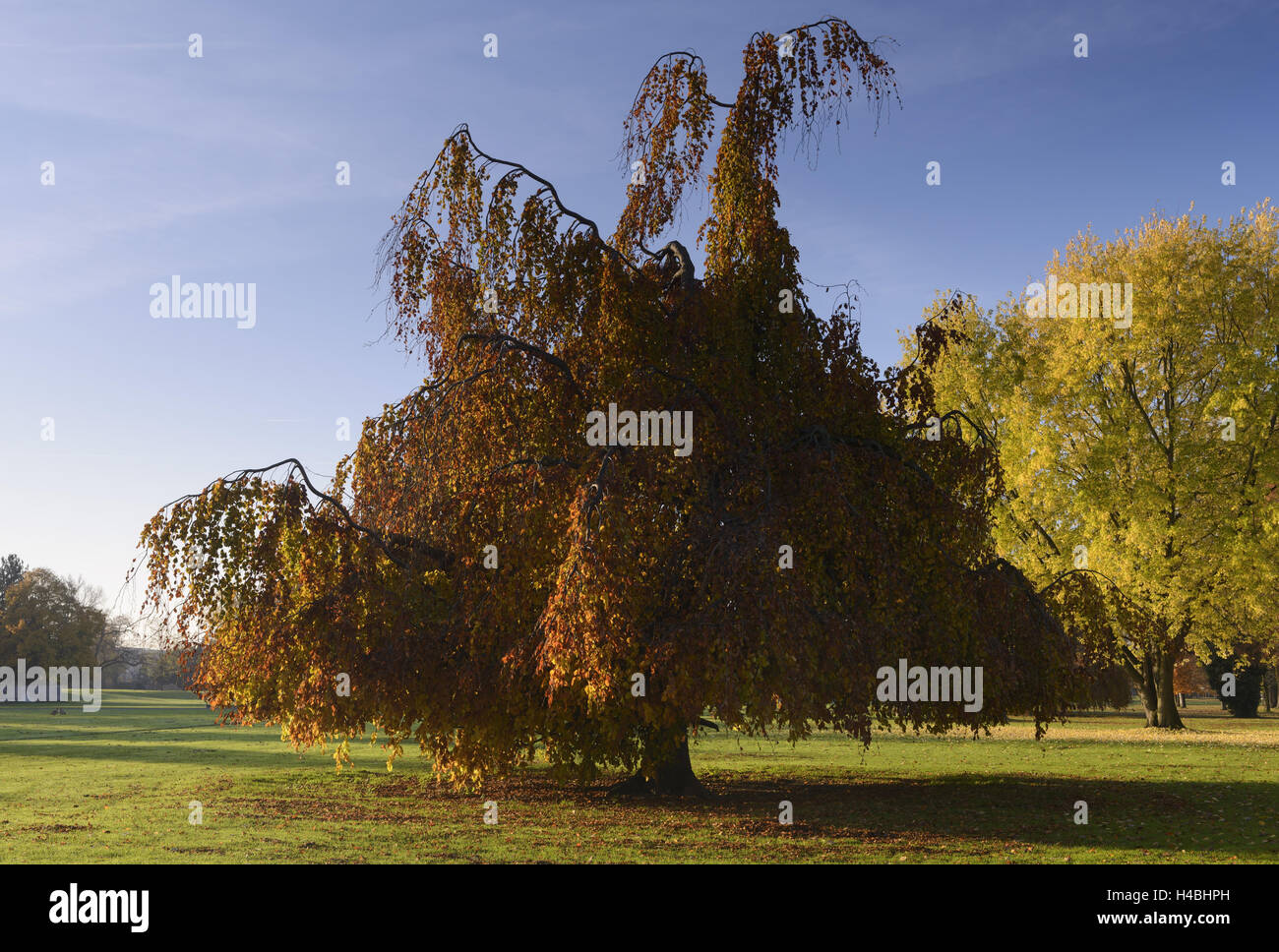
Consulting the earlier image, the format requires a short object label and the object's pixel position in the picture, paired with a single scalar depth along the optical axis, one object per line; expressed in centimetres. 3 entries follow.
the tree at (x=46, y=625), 6316
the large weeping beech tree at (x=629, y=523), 1119
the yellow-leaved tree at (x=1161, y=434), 2689
